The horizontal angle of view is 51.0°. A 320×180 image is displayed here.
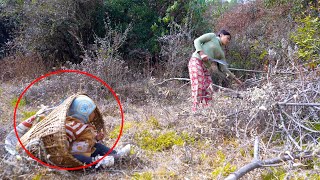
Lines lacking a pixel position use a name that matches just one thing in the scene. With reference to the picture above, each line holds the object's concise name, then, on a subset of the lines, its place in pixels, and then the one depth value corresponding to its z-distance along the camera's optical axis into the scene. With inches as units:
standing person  201.6
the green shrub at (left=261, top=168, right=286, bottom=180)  123.9
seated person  131.5
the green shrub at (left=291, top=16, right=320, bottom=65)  232.5
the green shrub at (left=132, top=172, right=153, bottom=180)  128.5
